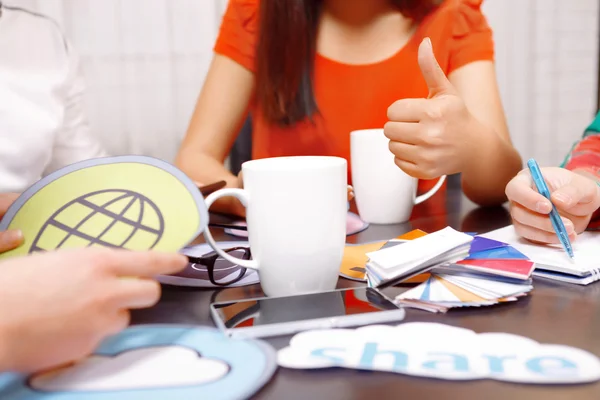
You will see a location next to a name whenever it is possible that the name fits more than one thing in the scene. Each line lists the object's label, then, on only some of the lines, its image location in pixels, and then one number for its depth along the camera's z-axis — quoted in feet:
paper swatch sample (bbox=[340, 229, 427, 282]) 2.05
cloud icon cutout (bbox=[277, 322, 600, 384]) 1.28
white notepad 1.89
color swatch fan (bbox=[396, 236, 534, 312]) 1.67
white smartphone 1.52
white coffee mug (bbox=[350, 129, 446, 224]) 2.91
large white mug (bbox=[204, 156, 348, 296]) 1.73
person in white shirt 3.94
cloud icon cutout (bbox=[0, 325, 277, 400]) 1.20
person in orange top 4.19
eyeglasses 1.96
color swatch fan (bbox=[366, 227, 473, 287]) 1.79
